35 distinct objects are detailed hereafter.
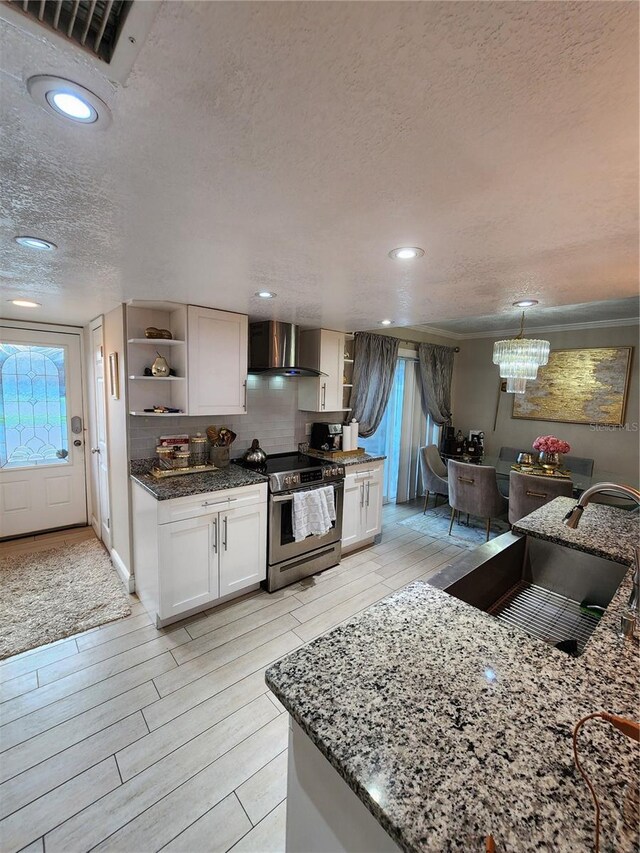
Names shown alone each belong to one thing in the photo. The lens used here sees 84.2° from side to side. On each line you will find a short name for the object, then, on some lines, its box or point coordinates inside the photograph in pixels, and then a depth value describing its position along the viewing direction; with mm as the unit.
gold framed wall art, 4344
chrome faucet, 1080
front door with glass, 3596
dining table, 4118
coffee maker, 3893
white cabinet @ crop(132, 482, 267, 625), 2418
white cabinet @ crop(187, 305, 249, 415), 2787
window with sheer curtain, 5102
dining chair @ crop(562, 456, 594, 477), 4484
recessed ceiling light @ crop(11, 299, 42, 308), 2680
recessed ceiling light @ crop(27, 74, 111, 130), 670
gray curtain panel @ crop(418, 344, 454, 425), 5246
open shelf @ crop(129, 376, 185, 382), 2707
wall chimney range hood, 3246
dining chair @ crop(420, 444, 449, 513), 4754
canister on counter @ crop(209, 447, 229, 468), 3176
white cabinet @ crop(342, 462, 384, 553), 3570
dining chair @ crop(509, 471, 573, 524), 3447
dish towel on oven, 3002
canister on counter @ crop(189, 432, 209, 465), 3090
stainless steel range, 2932
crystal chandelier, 3367
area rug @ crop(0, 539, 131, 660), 2400
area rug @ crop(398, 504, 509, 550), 4203
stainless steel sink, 1396
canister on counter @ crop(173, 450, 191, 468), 2896
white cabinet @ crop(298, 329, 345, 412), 3670
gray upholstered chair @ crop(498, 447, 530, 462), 5188
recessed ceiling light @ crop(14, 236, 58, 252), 1458
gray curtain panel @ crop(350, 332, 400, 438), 4332
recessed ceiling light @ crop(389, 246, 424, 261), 1477
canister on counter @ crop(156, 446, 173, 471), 2869
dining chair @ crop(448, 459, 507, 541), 3992
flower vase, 3950
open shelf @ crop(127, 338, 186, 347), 2660
